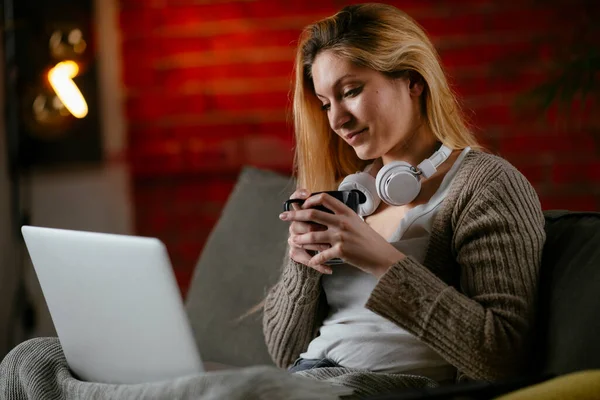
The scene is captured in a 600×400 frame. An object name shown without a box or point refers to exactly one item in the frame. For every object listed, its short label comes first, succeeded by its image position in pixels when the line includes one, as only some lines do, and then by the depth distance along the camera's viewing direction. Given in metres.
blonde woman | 2.03
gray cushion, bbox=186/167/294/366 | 2.55
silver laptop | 1.79
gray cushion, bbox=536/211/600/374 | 1.99
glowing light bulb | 3.65
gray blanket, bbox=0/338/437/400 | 1.77
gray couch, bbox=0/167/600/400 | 1.87
